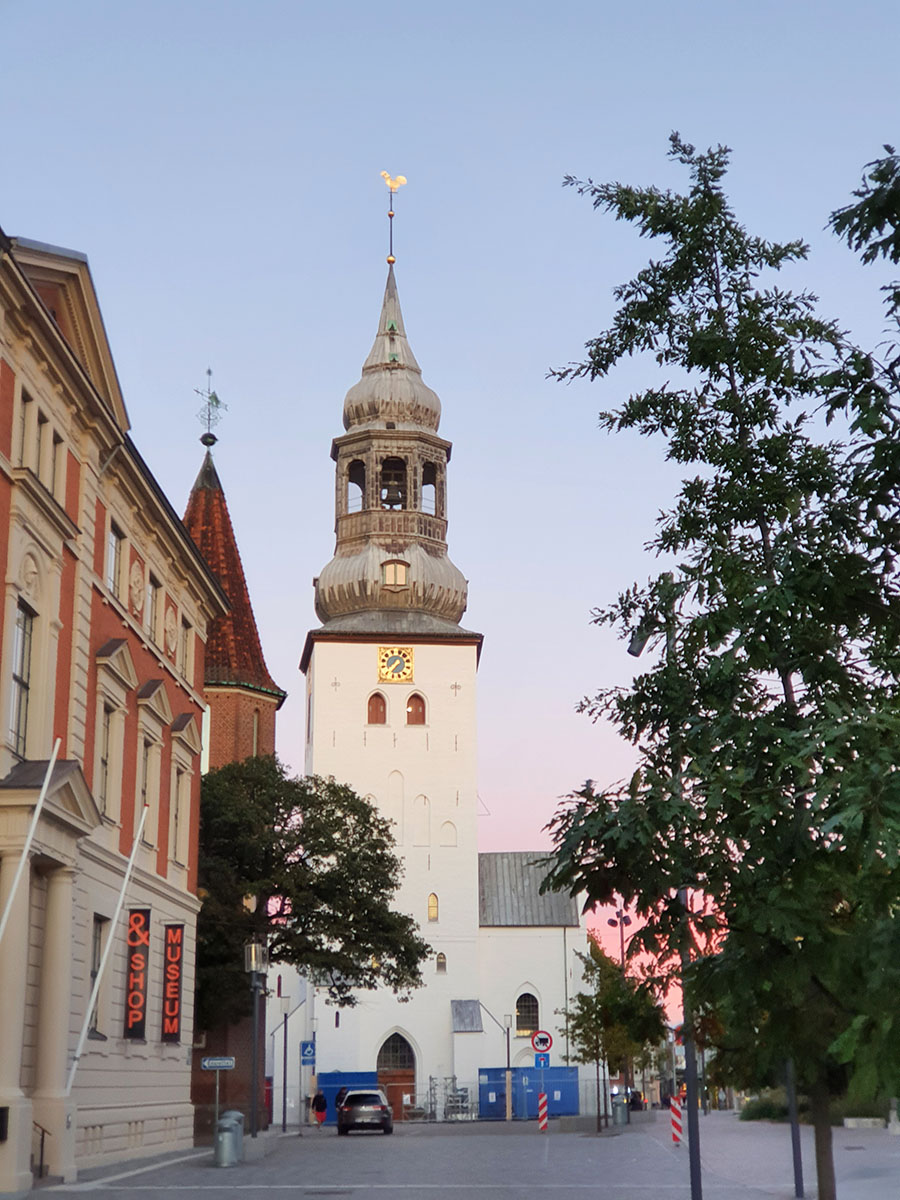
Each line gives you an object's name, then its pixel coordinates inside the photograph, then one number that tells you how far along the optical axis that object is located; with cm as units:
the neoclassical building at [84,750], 2275
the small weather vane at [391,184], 9575
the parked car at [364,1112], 4972
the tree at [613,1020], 1248
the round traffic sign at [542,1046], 4447
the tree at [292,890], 4638
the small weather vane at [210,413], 6525
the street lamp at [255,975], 3394
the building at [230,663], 6012
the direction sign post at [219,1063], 3195
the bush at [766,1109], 5378
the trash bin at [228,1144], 2917
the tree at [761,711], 852
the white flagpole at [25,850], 2033
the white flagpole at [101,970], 2386
